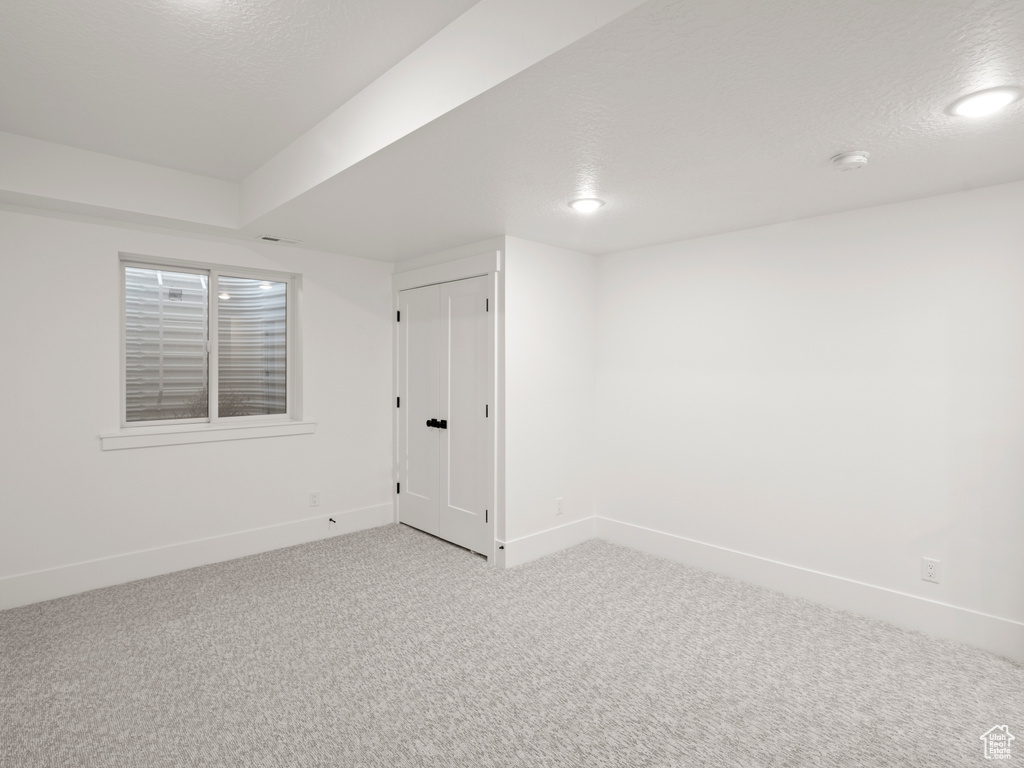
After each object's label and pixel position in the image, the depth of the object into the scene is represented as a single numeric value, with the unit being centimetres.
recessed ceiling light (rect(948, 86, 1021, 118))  171
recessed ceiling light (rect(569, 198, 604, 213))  288
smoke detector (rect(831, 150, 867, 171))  222
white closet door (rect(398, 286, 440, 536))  427
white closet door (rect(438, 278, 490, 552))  382
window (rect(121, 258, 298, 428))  361
